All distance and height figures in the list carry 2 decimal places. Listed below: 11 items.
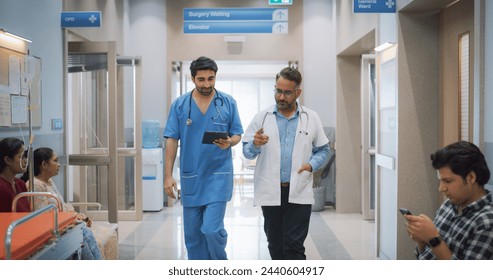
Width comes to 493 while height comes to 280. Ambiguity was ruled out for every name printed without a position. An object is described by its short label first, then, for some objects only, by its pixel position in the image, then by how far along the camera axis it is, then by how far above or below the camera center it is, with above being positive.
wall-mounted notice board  3.36 +0.25
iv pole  2.53 -0.24
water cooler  6.85 -0.71
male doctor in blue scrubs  3.19 -0.23
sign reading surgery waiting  5.95 +1.15
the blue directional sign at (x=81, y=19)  4.60 +0.91
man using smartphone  1.84 -0.28
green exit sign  5.20 +1.18
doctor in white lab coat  2.94 -0.22
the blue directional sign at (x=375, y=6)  3.84 +0.84
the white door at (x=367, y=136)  6.34 -0.18
